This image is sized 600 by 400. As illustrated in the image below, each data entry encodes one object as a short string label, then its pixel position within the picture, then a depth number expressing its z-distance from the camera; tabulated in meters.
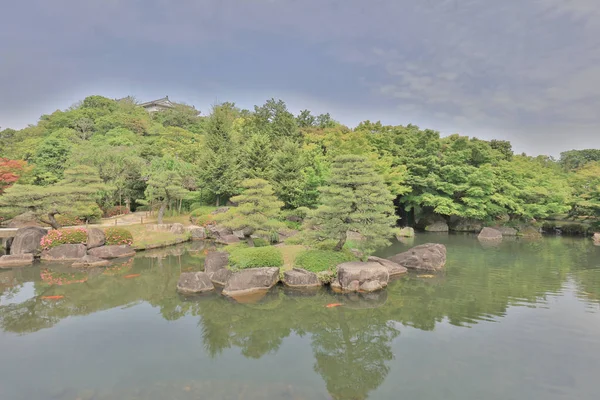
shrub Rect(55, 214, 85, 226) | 24.81
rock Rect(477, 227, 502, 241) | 27.81
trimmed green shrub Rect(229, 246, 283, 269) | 13.91
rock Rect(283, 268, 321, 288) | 13.69
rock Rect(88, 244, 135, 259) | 18.59
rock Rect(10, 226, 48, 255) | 18.15
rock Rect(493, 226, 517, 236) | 30.52
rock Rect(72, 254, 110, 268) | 17.26
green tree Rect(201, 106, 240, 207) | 30.00
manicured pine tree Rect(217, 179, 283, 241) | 15.71
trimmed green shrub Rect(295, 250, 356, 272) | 14.17
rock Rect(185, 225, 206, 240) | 25.53
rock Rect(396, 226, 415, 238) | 28.62
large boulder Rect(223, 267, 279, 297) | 13.03
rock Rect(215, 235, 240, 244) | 23.36
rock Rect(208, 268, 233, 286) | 13.97
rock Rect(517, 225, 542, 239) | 29.42
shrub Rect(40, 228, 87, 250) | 18.52
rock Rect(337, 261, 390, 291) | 13.27
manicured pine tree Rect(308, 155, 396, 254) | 13.91
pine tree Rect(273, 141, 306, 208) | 26.46
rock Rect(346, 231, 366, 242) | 15.55
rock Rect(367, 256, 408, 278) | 15.75
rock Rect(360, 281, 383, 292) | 13.30
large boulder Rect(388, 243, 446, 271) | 16.64
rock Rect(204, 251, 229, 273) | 14.72
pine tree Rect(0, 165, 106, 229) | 18.70
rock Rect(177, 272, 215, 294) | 13.23
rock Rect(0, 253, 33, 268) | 17.17
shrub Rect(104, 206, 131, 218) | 30.00
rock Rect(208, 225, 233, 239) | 24.84
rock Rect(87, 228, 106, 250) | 18.88
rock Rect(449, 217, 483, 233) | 32.28
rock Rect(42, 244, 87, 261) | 18.11
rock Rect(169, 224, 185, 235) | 24.45
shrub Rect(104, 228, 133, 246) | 19.72
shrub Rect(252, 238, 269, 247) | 18.98
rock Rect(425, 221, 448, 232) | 32.75
